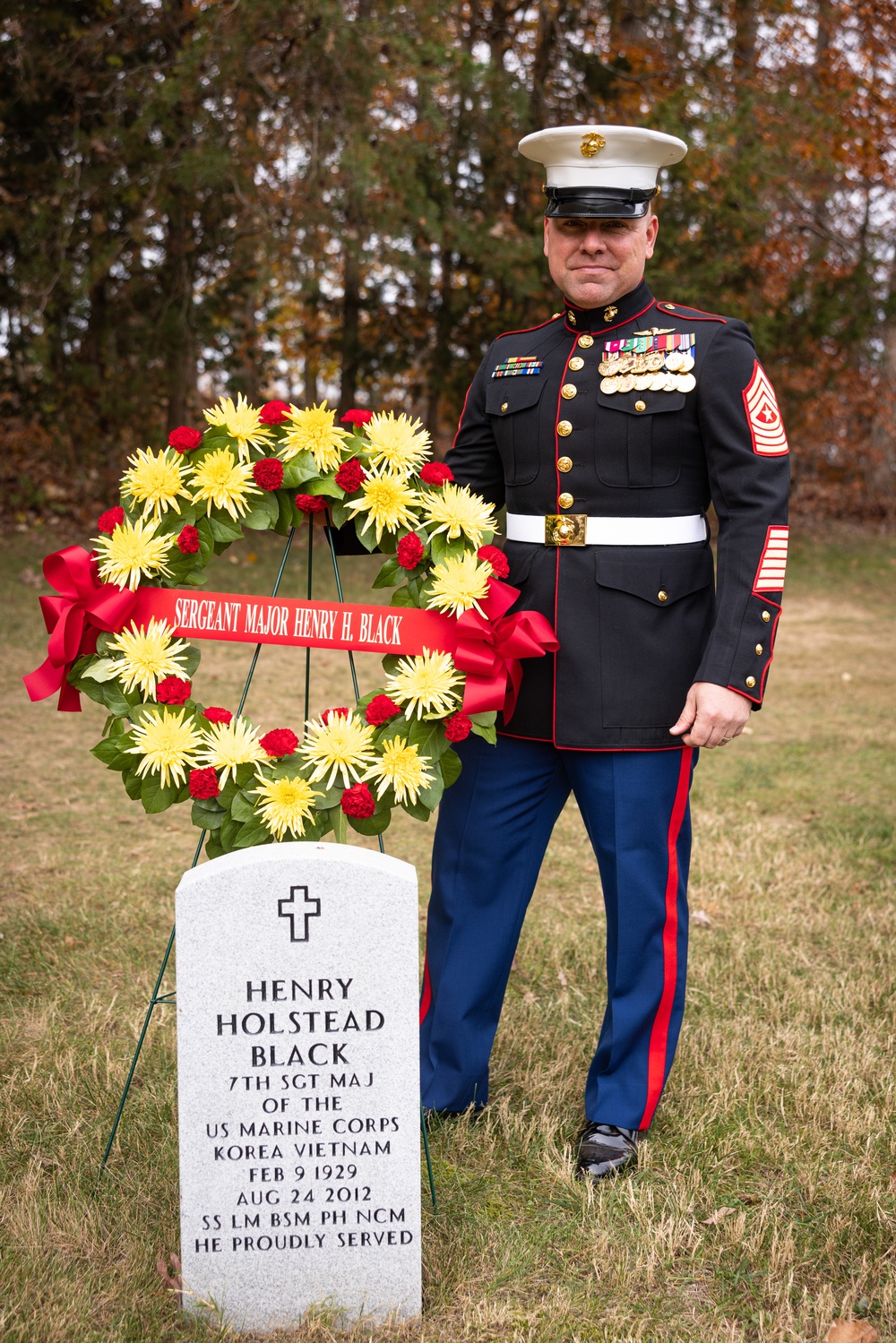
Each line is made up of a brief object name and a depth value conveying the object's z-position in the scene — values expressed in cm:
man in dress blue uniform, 239
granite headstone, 202
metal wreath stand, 238
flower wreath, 217
